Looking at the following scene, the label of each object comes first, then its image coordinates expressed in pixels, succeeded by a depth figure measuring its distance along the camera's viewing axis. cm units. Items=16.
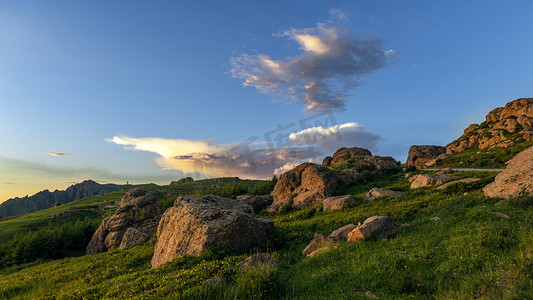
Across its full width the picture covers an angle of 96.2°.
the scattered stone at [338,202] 3083
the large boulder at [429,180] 3226
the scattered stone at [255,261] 1090
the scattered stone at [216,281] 916
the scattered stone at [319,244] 1567
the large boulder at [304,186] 3925
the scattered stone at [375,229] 1528
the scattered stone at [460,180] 2814
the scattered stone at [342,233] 1683
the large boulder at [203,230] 1702
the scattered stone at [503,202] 1892
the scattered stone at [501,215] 1520
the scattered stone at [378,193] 3136
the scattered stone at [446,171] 3994
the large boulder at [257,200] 4548
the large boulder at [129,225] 3347
